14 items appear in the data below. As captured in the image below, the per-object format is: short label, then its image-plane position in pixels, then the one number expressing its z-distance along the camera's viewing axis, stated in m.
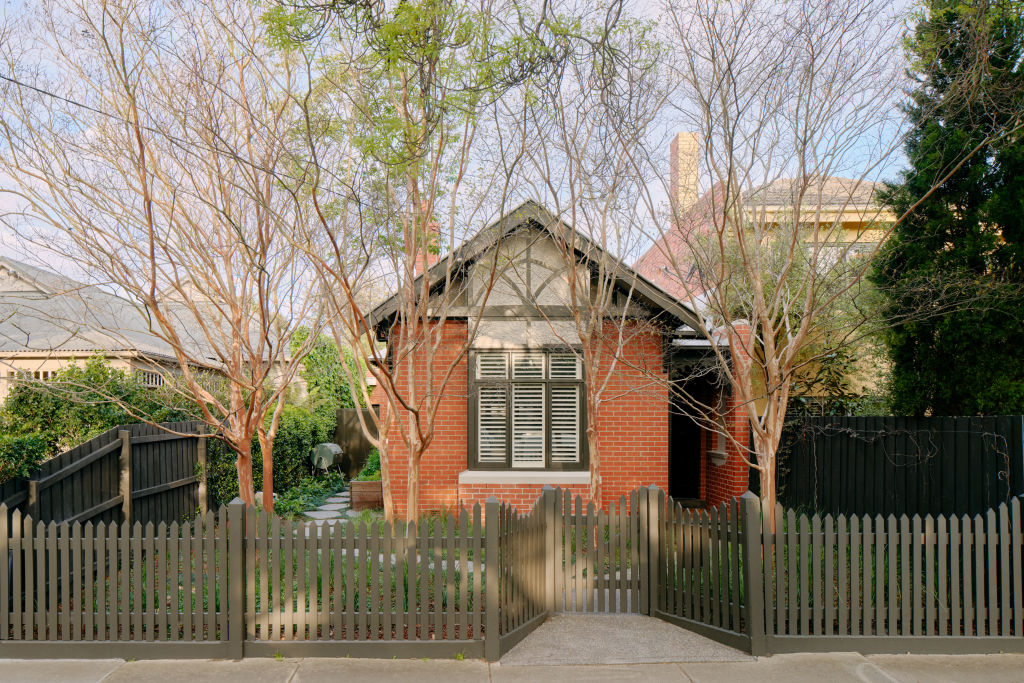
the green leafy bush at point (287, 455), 12.14
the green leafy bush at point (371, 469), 16.27
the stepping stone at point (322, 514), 12.92
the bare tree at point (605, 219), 8.39
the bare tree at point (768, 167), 7.98
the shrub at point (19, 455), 6.90
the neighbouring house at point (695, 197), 8.62
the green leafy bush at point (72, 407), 9.16
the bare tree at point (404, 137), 6.79
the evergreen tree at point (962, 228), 8.60
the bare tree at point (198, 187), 7.78
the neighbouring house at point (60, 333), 8.49
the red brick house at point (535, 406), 11.55
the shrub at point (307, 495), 12.90
